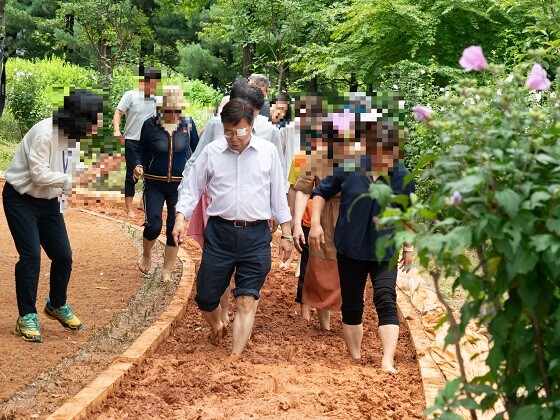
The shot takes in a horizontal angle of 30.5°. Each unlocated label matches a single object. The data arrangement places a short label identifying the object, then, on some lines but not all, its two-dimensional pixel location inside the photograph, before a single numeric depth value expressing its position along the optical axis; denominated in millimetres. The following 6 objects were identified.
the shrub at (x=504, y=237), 3203
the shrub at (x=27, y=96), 23336
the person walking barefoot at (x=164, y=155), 9148
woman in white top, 6996
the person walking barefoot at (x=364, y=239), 6605
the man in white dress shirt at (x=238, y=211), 6965
